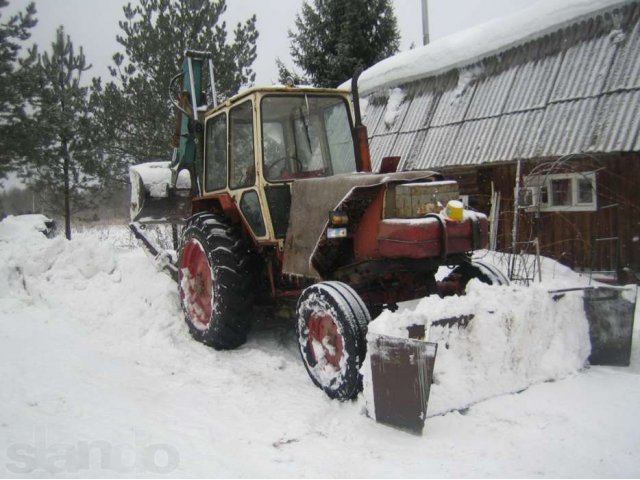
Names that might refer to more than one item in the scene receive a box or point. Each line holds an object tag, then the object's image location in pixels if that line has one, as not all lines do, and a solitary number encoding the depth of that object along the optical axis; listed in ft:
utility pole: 54.85
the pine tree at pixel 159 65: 38.83
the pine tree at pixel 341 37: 51.90
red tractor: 12.25
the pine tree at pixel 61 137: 44.04
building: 25.44
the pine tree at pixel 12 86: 40.91
